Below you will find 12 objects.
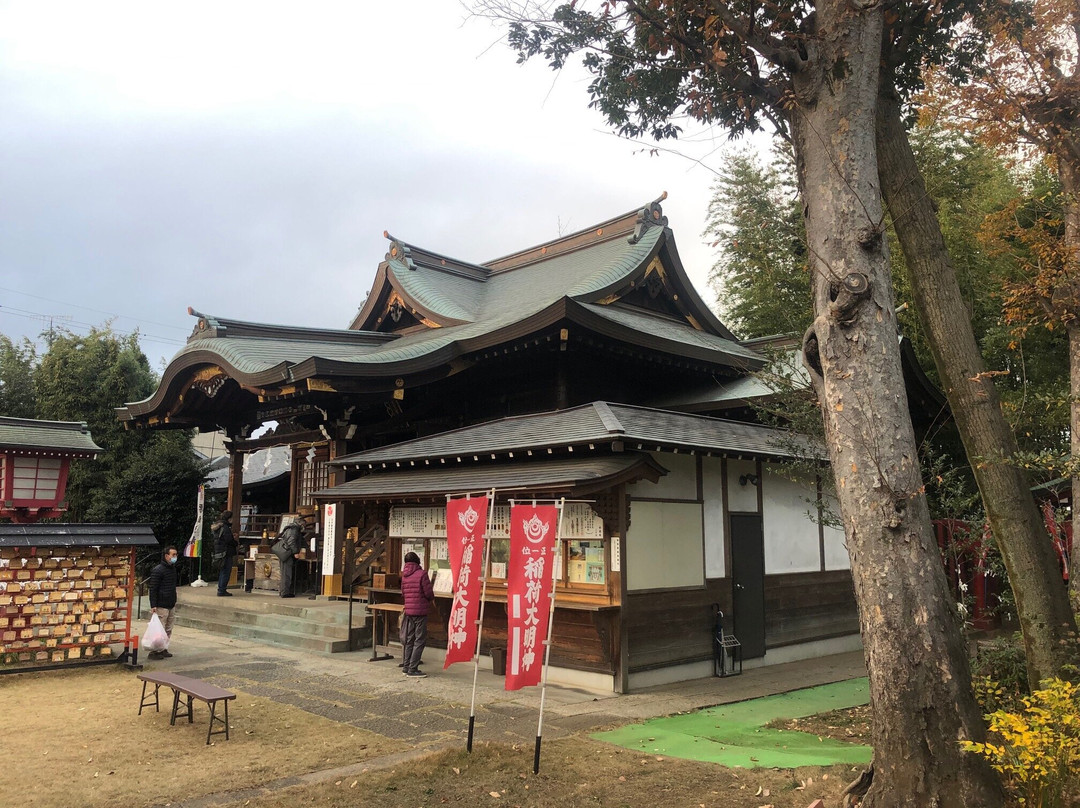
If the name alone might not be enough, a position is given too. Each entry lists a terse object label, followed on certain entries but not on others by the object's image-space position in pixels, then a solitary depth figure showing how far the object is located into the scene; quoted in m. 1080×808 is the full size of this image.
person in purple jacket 10.20
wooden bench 7.06
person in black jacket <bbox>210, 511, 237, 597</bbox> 16.62
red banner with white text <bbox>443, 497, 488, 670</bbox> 7.37
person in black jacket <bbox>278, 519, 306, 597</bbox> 15.99
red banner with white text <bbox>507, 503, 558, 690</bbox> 7.00
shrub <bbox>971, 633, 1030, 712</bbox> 6.47
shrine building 9.95
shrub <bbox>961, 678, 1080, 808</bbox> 4.31
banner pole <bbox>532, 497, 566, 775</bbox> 6.12
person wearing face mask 11.51
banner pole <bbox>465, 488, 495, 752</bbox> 6.54
